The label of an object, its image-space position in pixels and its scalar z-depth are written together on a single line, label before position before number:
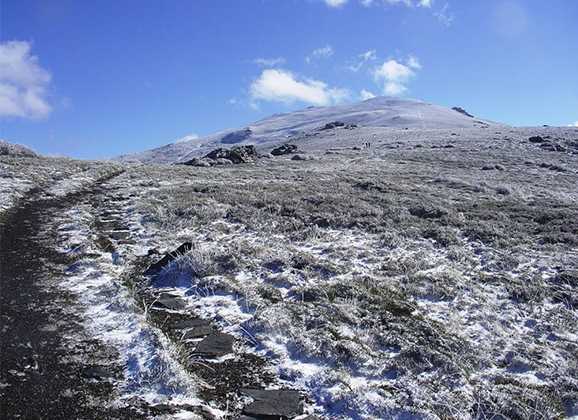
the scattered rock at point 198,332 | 8.51
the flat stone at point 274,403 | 6.55
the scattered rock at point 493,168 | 39.24
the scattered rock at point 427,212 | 19.02
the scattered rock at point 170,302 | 9.65
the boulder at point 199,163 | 41.56
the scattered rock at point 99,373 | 6.99
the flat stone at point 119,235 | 14.22
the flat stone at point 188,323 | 8.85
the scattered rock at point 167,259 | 11.49
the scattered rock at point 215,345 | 8.03
